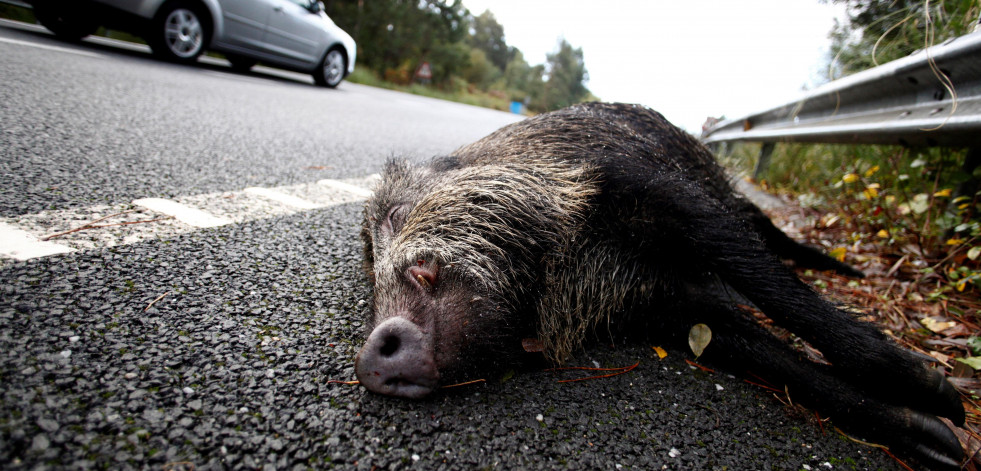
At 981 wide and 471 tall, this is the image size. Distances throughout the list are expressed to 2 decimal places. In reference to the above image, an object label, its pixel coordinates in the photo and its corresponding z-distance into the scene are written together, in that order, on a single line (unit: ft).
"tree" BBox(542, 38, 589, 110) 192.03
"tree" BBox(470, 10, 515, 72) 306.76
